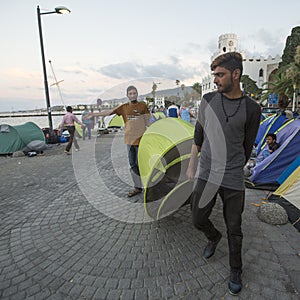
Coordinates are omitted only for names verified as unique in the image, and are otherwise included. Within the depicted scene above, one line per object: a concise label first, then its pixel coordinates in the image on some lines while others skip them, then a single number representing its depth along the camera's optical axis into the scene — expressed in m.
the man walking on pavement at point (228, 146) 1.88
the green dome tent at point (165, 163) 3.09
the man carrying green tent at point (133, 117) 4.09
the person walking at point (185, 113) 12.59
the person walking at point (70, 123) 8.98
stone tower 63.62
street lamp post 9.55
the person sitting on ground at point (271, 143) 5.12
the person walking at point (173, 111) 12.16
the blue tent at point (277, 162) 4.47
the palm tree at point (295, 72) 15.15
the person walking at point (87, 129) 12.58
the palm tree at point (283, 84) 18.83
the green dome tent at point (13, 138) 8.92
